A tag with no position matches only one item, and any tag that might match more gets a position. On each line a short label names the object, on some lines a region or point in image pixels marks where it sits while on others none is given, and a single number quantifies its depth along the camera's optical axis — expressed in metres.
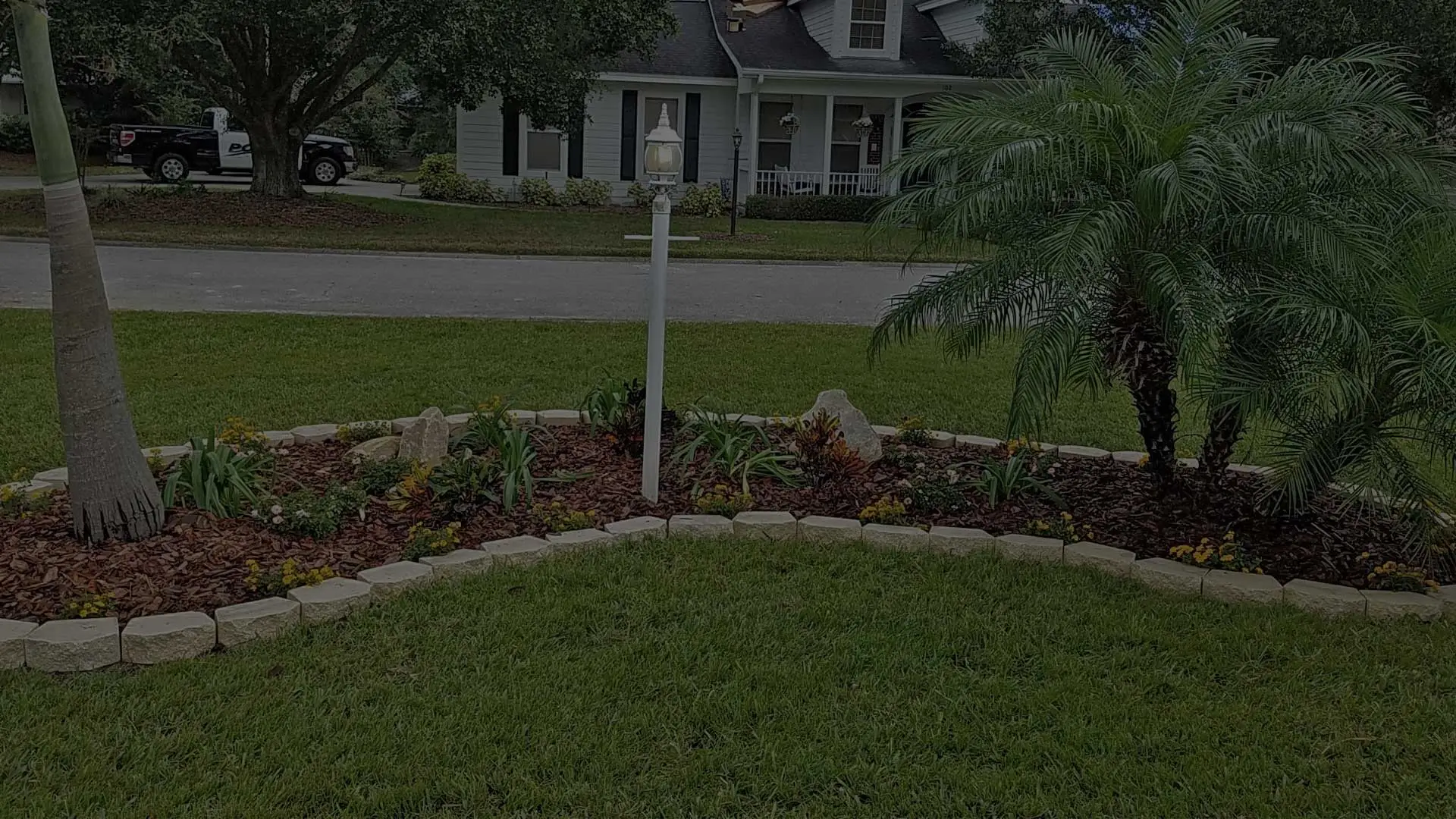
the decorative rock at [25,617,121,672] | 3.05
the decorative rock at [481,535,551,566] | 3.84
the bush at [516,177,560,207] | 21.83
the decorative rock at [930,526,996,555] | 4.10
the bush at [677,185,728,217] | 21.00
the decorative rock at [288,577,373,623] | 3.37
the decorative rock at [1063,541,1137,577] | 3.94
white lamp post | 4.09
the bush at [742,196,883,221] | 20.89
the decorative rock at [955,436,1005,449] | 5.34
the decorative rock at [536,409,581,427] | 5.47
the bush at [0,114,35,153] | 32.14
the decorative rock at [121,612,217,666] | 3.11
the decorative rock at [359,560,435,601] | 3.55
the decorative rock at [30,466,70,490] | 4.34
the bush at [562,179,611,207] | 22.05
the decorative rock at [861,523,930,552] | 4.13
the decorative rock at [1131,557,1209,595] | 3.80
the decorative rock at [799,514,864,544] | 4.19
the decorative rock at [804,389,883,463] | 4.93
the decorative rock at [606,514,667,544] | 4.11
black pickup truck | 23.77
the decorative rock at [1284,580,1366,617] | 3.67
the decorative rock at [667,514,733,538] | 4.18
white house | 22.17
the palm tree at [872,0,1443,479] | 3.68
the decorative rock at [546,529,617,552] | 3.97
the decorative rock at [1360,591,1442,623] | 3.65
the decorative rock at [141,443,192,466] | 4.52
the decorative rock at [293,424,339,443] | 5.12
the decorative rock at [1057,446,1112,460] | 5.28
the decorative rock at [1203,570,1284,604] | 3.71
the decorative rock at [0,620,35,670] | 3.06
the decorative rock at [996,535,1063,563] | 4.04
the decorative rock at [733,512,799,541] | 4.20
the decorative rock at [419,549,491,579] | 3.72
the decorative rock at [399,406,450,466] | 4.64
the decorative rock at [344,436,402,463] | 4.76
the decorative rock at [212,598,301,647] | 3.22
